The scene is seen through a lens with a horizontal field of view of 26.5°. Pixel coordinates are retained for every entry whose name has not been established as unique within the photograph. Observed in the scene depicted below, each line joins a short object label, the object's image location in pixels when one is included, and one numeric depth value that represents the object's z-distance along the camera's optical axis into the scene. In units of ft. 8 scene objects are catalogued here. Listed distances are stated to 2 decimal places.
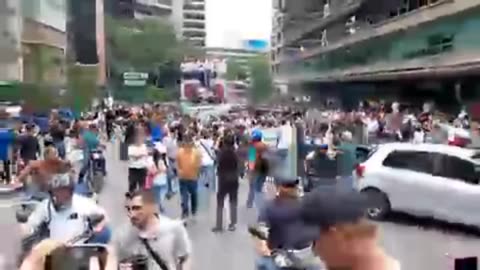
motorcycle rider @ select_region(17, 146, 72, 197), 25.30
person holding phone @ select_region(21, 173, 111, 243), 22.36
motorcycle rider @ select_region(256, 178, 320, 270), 22.12
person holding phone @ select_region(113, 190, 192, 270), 19.77
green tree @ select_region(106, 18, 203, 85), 331.36
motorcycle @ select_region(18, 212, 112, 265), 22.02
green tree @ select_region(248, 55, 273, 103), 312.75
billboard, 273.75
